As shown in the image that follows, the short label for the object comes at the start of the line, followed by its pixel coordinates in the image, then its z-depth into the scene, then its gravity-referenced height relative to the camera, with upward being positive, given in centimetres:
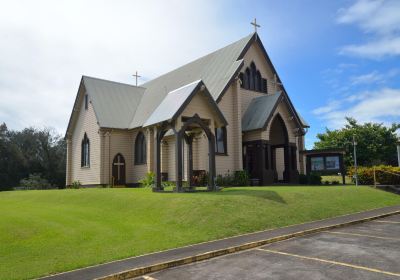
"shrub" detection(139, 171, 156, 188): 2677 -33
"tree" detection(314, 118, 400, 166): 5238 +394
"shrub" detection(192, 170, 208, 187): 2498 -31
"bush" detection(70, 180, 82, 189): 3375 -67
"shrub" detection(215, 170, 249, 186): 2582 -39
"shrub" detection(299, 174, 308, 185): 3009 -56
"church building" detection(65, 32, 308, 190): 2736 +371
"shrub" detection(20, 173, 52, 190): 4219 -67
